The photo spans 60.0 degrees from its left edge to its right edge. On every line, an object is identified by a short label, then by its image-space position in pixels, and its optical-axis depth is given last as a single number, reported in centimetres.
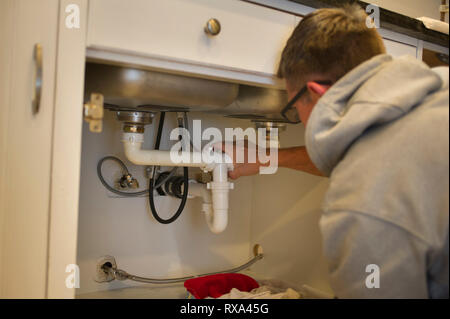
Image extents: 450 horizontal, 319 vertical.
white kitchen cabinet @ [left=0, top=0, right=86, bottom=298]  61
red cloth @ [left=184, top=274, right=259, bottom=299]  102
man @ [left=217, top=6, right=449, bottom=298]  52
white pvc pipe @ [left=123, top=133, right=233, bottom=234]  90
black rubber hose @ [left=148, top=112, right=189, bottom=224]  108
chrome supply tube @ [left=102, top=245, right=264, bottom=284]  110
